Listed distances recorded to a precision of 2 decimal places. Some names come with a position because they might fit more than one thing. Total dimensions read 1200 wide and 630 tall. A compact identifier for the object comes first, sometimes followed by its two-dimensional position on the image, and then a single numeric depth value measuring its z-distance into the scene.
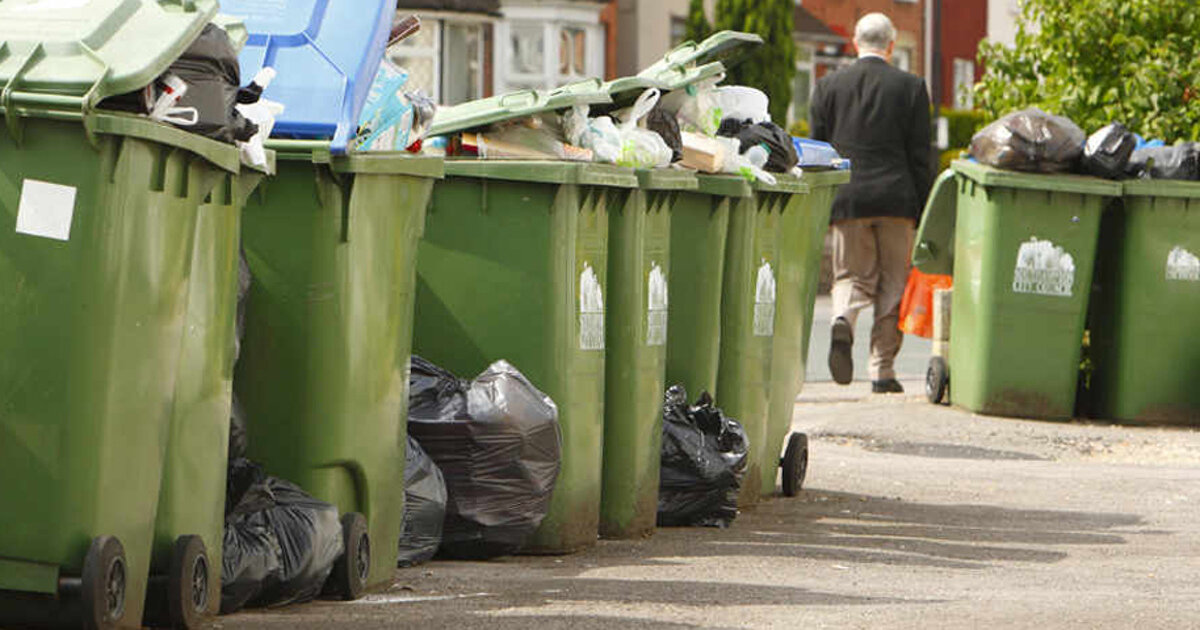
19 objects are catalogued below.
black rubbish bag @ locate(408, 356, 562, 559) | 13.21
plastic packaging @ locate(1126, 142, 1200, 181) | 22.91
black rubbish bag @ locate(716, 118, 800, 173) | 16.98
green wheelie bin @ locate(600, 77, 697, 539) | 14.41
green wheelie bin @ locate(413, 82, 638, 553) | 13.56
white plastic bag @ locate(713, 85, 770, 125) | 17.12
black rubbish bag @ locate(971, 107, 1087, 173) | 22.73
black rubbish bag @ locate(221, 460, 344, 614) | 10.87
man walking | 25.37
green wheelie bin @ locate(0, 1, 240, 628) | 9.45
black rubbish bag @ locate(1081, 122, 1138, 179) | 22.77
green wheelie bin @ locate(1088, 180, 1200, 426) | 22.72
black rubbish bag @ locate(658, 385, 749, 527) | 15.44
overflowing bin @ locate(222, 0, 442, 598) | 11.66
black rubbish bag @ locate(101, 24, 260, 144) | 9.84
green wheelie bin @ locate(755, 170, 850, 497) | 17.66
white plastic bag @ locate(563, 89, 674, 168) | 14.27
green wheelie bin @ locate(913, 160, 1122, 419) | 22.69
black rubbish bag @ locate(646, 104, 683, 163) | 15.57
